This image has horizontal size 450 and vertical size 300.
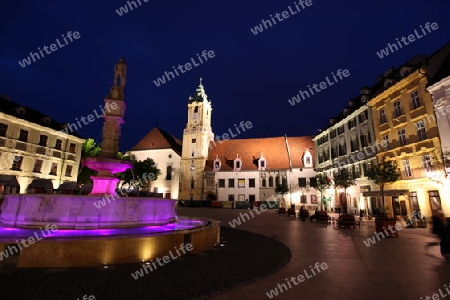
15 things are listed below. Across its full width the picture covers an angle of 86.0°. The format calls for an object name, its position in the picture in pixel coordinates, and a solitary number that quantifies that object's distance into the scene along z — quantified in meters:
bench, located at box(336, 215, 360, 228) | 16.36
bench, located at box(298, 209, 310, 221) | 22.83
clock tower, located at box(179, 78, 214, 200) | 50.69
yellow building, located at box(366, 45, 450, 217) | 19.33
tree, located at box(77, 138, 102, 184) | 41.00
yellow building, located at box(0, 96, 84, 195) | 26.78
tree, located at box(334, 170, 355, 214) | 25.83
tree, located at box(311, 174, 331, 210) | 29.71
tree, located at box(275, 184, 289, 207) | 40.22
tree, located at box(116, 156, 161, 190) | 48.62
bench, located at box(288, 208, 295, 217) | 27.30
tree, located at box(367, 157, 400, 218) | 20.44
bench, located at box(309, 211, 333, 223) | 19.89
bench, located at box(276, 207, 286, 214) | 32.11
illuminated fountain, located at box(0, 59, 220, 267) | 6.13
